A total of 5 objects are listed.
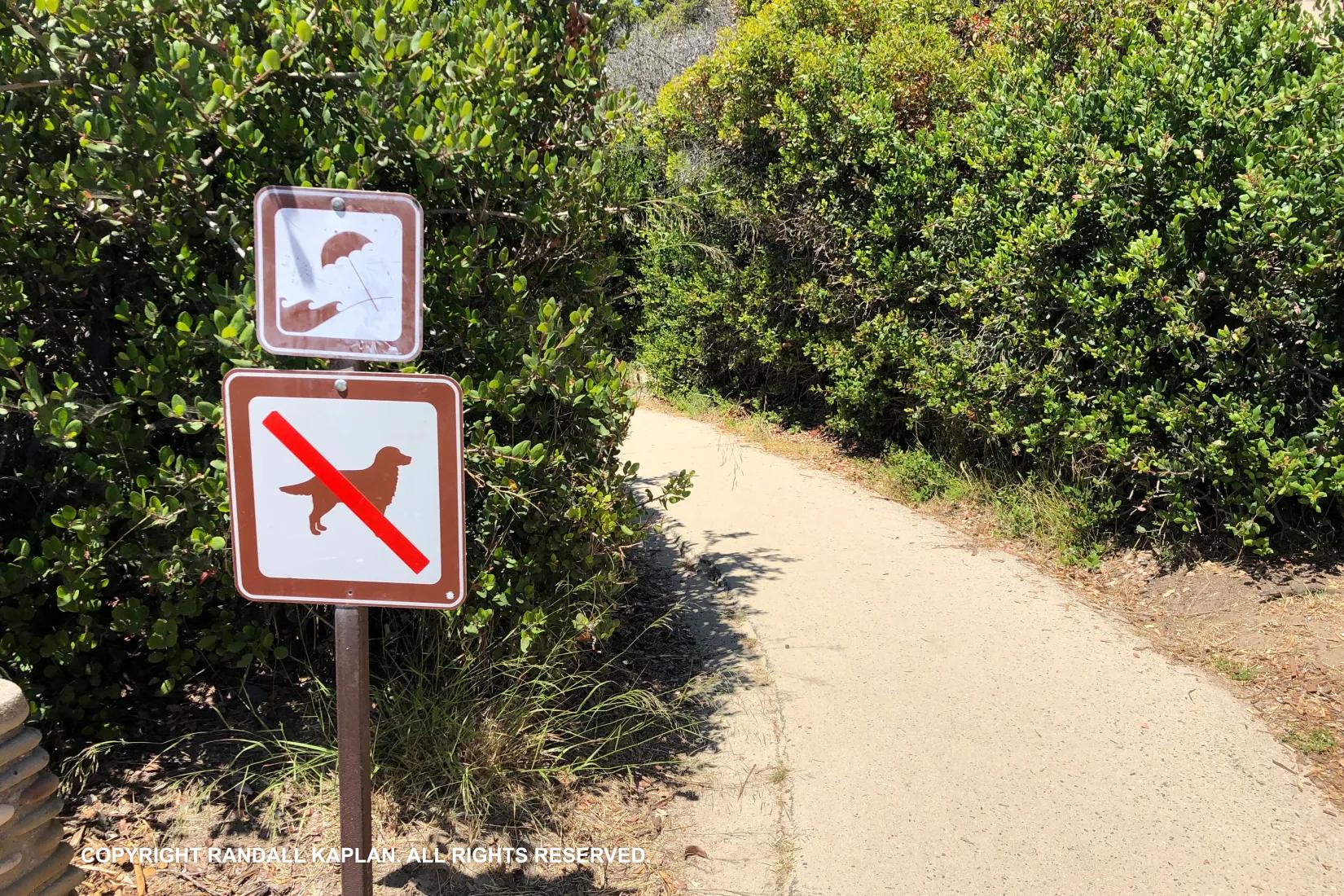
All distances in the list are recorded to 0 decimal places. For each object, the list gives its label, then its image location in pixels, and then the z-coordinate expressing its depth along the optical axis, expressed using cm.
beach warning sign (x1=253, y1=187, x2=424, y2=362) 217
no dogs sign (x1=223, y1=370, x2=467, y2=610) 220
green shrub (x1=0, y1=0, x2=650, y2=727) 300
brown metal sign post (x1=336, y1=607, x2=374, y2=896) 233
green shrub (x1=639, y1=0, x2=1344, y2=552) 512
